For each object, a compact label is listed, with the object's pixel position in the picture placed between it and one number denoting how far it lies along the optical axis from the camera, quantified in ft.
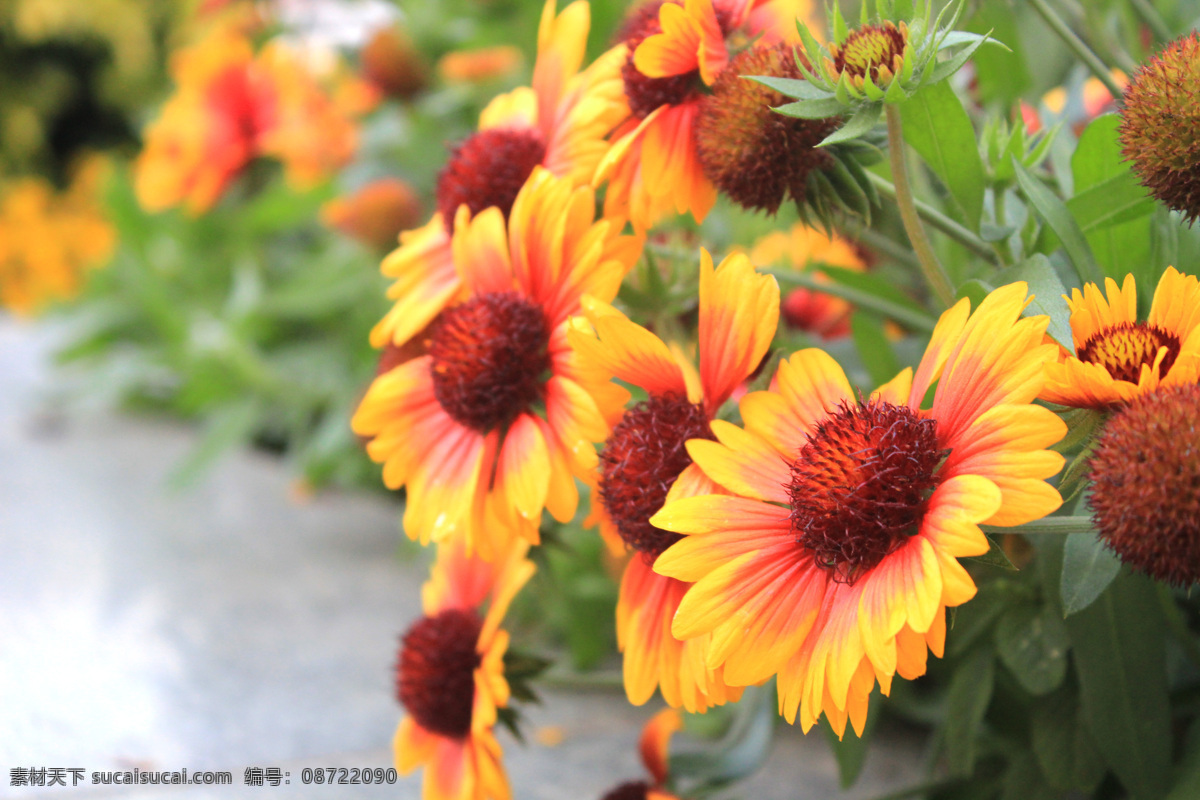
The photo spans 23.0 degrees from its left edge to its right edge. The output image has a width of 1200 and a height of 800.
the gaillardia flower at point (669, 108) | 1.72
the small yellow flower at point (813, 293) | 2.07
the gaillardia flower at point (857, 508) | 1.57
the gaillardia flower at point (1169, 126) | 1.60
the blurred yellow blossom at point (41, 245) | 7.98
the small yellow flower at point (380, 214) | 2.78
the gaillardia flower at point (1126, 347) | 1.59
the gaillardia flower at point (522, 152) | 1.80
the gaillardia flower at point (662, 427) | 1.68
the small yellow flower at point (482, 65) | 2.93
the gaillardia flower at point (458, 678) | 1.82
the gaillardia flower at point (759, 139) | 1.69
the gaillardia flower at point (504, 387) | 1.74
